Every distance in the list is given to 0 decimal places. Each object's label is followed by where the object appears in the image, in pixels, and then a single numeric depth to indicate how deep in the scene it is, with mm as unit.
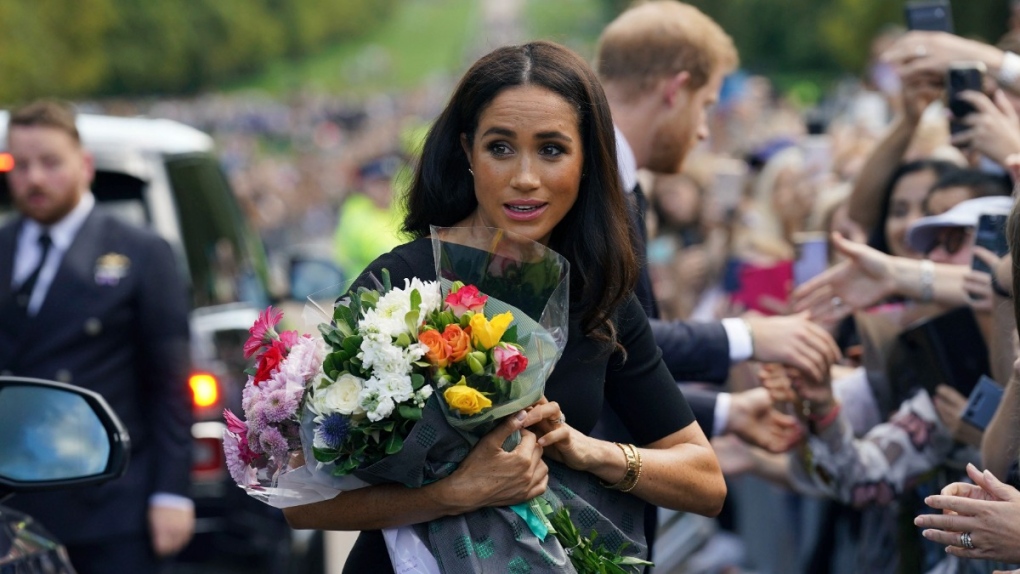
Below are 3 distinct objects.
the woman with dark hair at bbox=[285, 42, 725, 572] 6309
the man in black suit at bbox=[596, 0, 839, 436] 9102
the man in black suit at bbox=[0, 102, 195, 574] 10820
